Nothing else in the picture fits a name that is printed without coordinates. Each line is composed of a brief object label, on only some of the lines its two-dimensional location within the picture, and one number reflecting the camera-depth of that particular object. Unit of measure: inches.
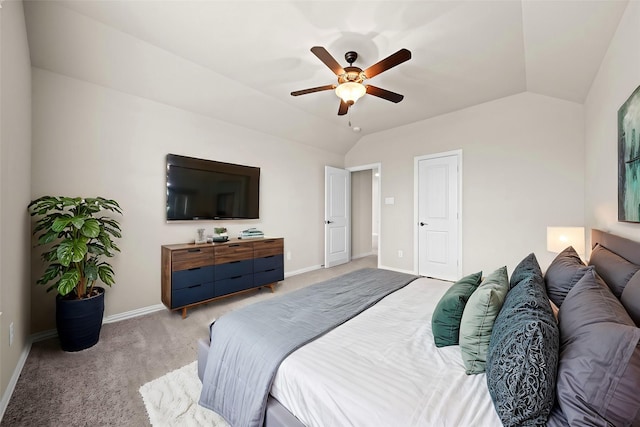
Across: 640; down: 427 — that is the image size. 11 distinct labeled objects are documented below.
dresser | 111.7
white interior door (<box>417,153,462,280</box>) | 162.9
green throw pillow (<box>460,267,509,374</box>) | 42.6
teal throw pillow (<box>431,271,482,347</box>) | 50.1
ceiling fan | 80.3
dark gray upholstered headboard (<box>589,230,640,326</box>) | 40.5
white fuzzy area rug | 58.1
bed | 27.8
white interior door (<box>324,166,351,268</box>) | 207.6
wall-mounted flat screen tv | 126.5
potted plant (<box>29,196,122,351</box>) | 80.3
